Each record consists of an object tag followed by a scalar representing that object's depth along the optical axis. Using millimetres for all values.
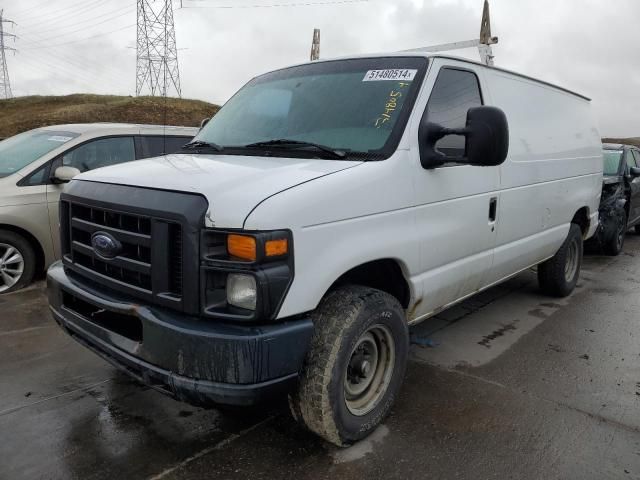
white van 2270
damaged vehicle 8023
